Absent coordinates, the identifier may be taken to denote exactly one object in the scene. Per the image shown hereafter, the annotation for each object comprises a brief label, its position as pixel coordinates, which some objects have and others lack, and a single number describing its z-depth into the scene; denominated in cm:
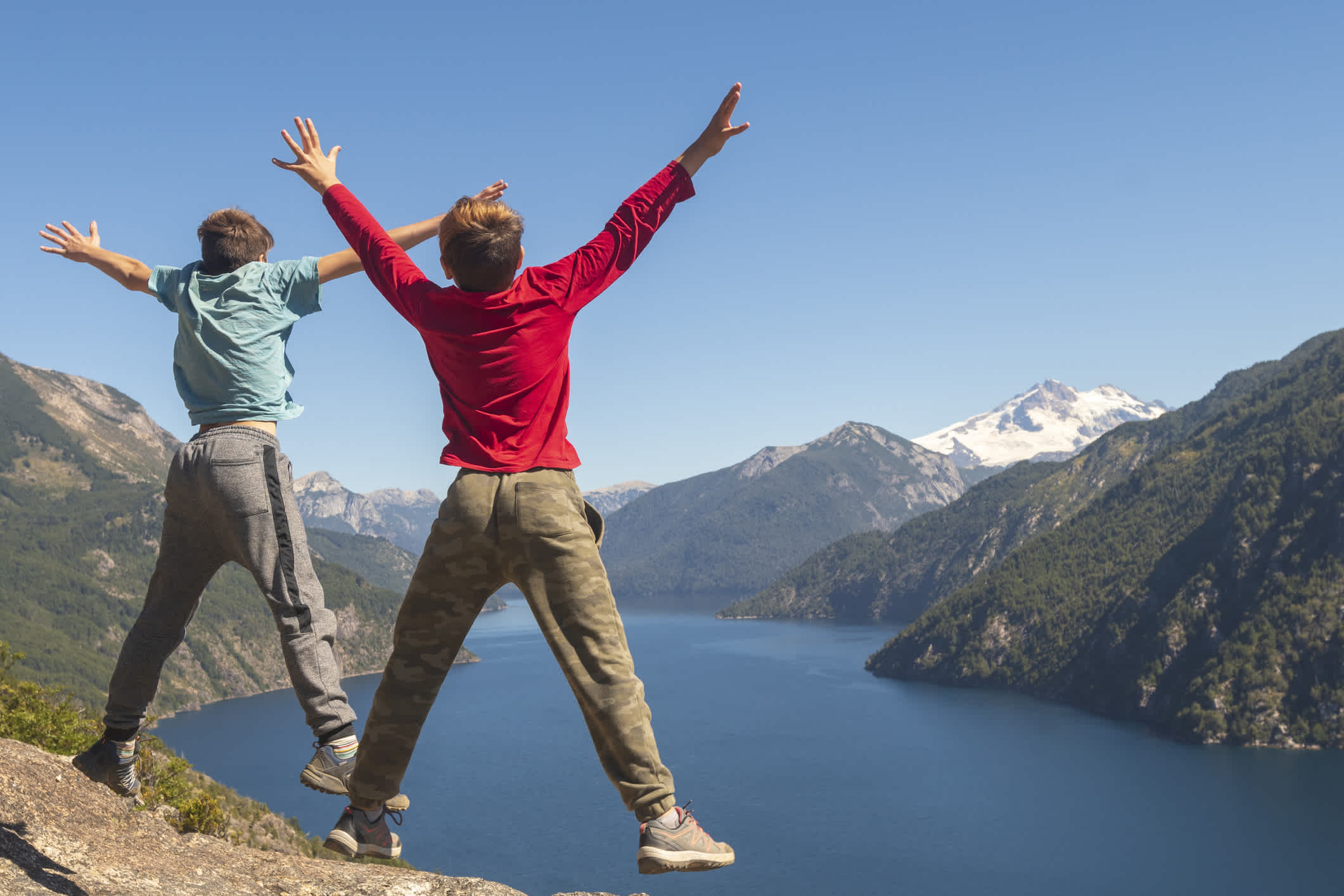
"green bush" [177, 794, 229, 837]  1259
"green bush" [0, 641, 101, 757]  1844
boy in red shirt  488
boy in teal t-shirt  593
